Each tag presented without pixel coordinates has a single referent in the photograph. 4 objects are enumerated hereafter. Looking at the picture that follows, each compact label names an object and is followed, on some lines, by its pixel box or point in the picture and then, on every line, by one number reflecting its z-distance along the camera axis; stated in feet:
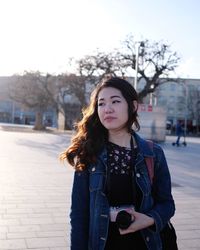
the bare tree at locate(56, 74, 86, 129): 135.85
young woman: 7.56
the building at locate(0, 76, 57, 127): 267.22
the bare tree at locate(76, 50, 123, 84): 117.80
